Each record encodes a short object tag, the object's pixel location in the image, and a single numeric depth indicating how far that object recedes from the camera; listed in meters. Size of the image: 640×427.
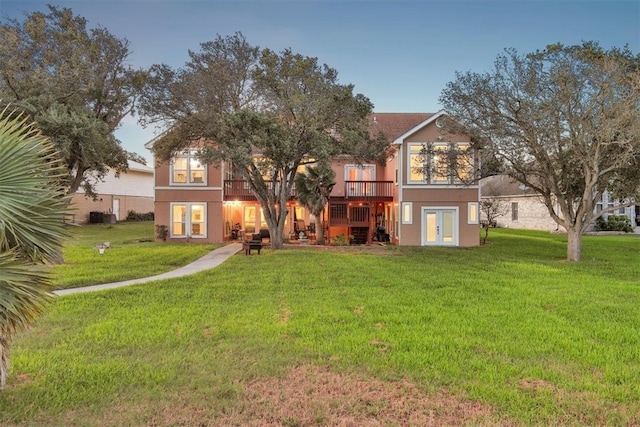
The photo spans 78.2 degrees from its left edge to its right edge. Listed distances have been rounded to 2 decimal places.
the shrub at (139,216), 37.81
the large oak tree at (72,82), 11.66
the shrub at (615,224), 29.55
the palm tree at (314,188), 19.26
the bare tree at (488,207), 22.47
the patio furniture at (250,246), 15.89
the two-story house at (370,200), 19.97
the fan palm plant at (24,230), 3.44
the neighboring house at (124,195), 33.84
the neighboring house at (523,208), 30.91
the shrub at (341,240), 20.42
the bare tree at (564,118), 12.48
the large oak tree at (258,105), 14.84
